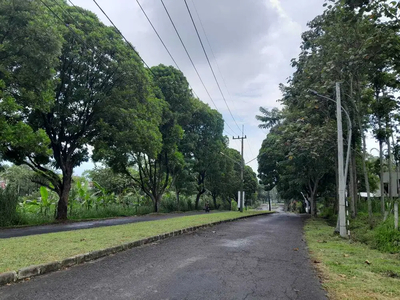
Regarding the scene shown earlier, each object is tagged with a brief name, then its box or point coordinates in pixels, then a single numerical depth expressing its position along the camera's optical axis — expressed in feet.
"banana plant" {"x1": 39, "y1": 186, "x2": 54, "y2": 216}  61.00
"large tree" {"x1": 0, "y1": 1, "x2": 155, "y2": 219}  50.21
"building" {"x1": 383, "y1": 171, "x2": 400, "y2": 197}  46.70
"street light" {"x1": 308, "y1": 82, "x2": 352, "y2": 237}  39.63
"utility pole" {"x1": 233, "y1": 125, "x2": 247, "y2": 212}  108.78
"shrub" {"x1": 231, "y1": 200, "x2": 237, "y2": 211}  190.78
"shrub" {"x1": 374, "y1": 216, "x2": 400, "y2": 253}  30.04
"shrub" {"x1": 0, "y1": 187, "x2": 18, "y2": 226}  44.98
